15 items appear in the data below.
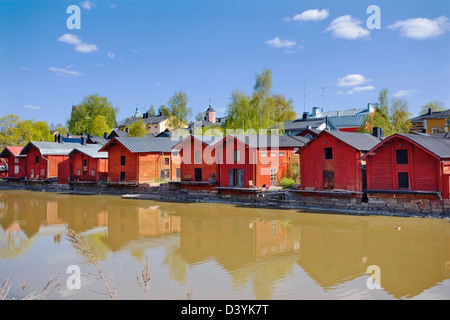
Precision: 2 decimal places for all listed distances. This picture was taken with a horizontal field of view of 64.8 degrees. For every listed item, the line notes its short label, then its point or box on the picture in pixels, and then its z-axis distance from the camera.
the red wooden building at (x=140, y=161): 38.09
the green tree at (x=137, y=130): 61.09
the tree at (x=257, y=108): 45.84
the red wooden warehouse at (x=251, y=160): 29.81
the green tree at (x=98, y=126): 78.31
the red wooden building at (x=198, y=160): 32.66
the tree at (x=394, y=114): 46.78
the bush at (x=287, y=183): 30.95
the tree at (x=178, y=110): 61.23
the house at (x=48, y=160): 45.62
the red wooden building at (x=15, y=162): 51.53
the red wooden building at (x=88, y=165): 42.59
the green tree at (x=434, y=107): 69.06
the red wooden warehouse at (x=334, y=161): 24.77
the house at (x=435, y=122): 48.28
